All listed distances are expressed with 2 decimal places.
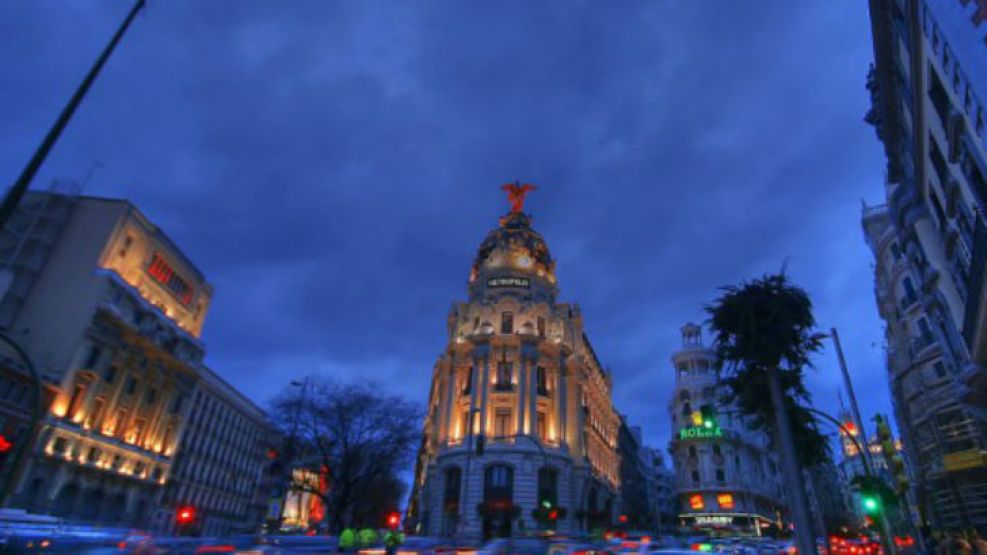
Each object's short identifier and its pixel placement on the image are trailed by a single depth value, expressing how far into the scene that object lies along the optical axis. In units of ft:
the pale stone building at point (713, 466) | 247.09
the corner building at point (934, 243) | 52.06
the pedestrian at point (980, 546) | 57.62
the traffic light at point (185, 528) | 187.91
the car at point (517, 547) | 50.57
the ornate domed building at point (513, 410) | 153.89
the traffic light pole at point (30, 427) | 38.17
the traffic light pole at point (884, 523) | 70.76
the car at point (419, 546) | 66.33
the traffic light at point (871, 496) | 72.23
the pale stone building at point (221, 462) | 200.54
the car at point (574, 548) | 52.70
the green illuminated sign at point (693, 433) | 259.08
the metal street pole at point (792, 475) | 58.23
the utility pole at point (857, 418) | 71.72
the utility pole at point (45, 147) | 27.78
